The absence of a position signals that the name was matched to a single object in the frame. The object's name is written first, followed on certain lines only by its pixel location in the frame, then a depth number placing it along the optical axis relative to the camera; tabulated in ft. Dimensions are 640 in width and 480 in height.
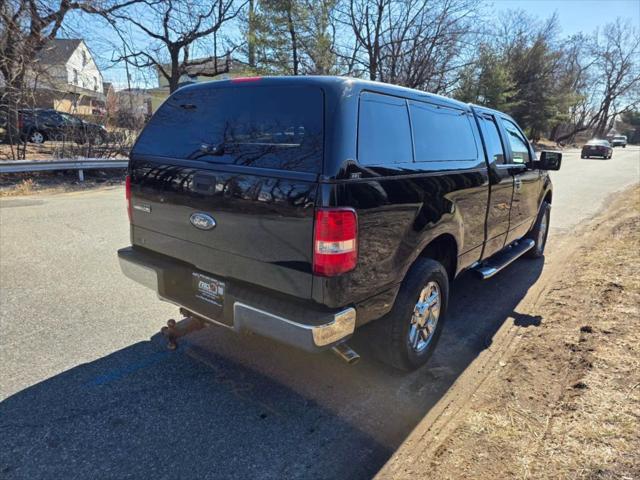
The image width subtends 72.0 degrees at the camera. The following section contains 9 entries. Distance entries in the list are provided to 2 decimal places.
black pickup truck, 8.00
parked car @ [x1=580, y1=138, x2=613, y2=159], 110.63
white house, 42.34
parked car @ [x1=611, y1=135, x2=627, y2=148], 212.93
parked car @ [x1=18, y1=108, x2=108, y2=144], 43.21
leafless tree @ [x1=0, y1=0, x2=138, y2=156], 38.86
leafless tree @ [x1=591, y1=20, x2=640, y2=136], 225.76
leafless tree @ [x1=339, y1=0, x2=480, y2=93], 83.20
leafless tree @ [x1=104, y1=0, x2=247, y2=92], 65.26
